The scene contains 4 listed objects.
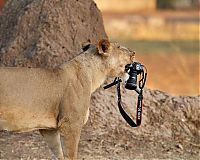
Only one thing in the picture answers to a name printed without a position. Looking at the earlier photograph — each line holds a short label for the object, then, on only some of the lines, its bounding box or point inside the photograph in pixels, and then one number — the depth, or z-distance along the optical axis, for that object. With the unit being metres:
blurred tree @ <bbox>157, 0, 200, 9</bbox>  113.25
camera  15.64
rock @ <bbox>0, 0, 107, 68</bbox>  19.66
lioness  14.37
